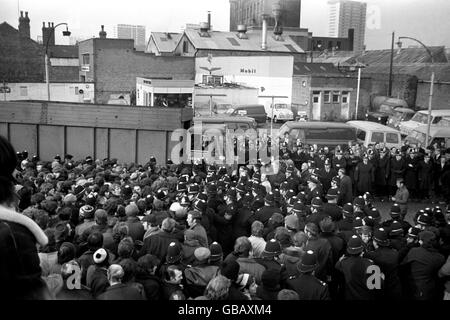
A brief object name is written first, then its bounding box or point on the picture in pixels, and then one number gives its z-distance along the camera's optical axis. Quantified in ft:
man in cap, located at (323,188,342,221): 28.02
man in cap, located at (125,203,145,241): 23.54
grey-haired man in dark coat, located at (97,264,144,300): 13.78
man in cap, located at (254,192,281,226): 27.43
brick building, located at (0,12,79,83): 139.54
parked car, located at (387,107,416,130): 95.27
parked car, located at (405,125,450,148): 65.72
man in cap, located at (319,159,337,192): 43.60
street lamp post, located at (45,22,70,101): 81.47
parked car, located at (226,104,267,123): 106.88
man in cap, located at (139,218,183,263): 20.88
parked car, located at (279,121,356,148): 63.26
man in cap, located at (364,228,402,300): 19.92
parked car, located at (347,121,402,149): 63.01
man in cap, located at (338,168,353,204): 38.90
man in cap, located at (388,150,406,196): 47.96
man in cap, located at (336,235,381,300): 18.86
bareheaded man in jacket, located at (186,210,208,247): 22.64
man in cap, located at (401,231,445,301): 20.34
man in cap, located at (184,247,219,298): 17.39
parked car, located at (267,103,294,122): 119.65
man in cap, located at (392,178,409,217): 38.11
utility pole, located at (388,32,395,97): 124.97
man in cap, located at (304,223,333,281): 21.38
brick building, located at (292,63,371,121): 123.24
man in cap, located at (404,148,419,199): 47.88
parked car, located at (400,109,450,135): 79.81
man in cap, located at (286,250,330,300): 16.61
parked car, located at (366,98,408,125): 113.23
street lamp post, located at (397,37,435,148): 61.38
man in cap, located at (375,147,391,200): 48.44
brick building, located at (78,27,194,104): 145.18
